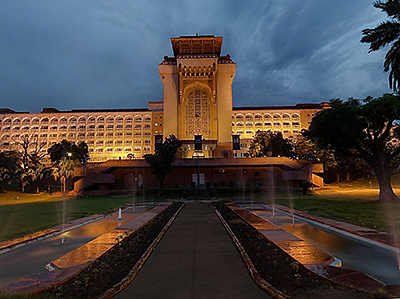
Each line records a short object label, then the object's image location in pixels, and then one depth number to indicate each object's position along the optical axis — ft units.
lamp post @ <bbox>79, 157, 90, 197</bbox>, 116.06
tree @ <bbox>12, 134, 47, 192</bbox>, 131.54
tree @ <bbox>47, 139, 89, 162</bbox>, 177.26
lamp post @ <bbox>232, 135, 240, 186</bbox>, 122.81
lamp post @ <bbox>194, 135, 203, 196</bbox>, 124.45
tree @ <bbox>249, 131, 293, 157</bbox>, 182.60
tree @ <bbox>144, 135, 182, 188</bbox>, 110.52
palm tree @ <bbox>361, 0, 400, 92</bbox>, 54.49
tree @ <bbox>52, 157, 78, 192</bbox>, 128.16
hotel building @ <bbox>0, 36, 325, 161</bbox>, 255.70
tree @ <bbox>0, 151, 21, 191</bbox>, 132.46
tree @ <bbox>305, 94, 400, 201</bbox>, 54.03
